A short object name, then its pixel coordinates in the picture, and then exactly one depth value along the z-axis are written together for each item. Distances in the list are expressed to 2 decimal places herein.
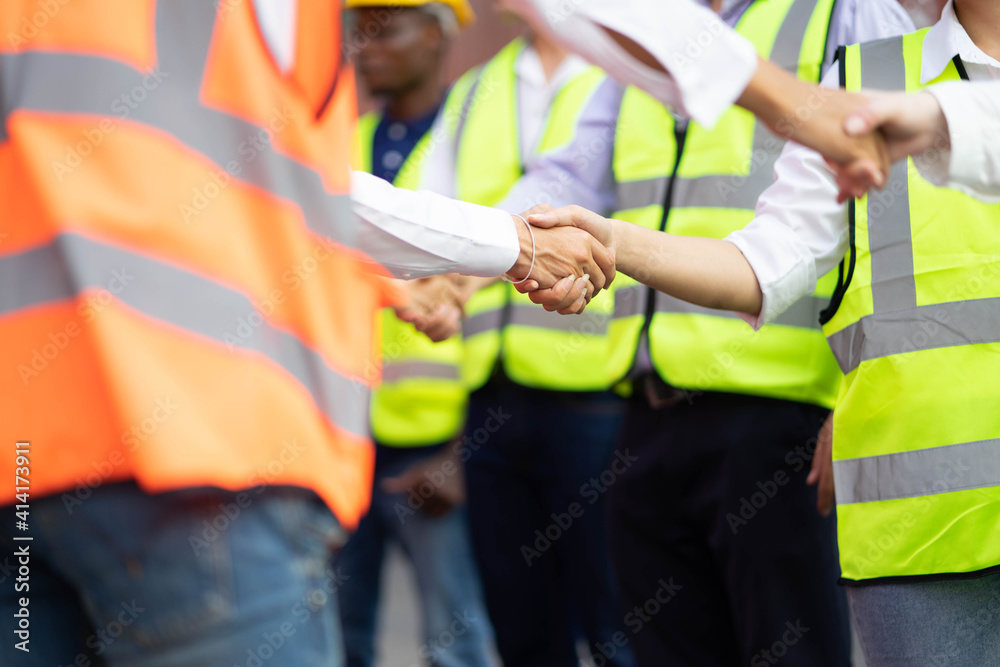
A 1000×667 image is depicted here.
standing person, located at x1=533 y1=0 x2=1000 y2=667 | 2.98
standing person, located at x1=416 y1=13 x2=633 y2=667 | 5.50
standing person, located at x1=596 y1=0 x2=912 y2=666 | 4.04
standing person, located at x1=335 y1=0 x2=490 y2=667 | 6.20
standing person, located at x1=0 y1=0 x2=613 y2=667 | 2.03
